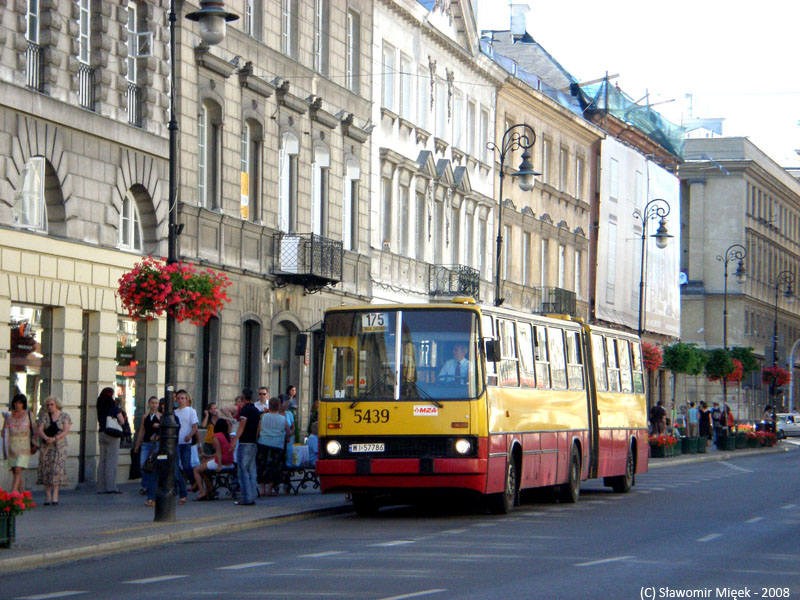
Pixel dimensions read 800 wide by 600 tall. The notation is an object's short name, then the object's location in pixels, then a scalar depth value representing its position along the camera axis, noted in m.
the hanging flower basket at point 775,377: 79.69
